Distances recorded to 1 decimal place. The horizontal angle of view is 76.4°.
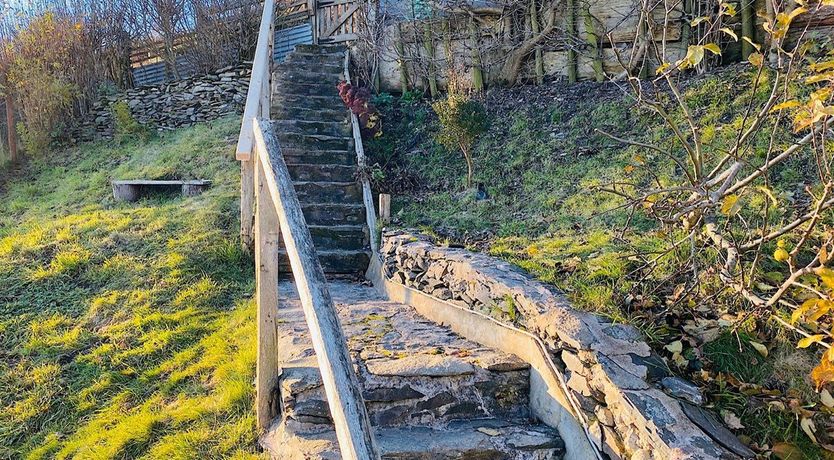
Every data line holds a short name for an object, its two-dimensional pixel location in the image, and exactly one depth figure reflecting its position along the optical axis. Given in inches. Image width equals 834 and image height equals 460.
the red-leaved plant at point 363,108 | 254.1
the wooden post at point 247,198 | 190.9
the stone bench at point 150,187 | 266.8
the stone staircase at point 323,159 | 196.1
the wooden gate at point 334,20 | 376.5
